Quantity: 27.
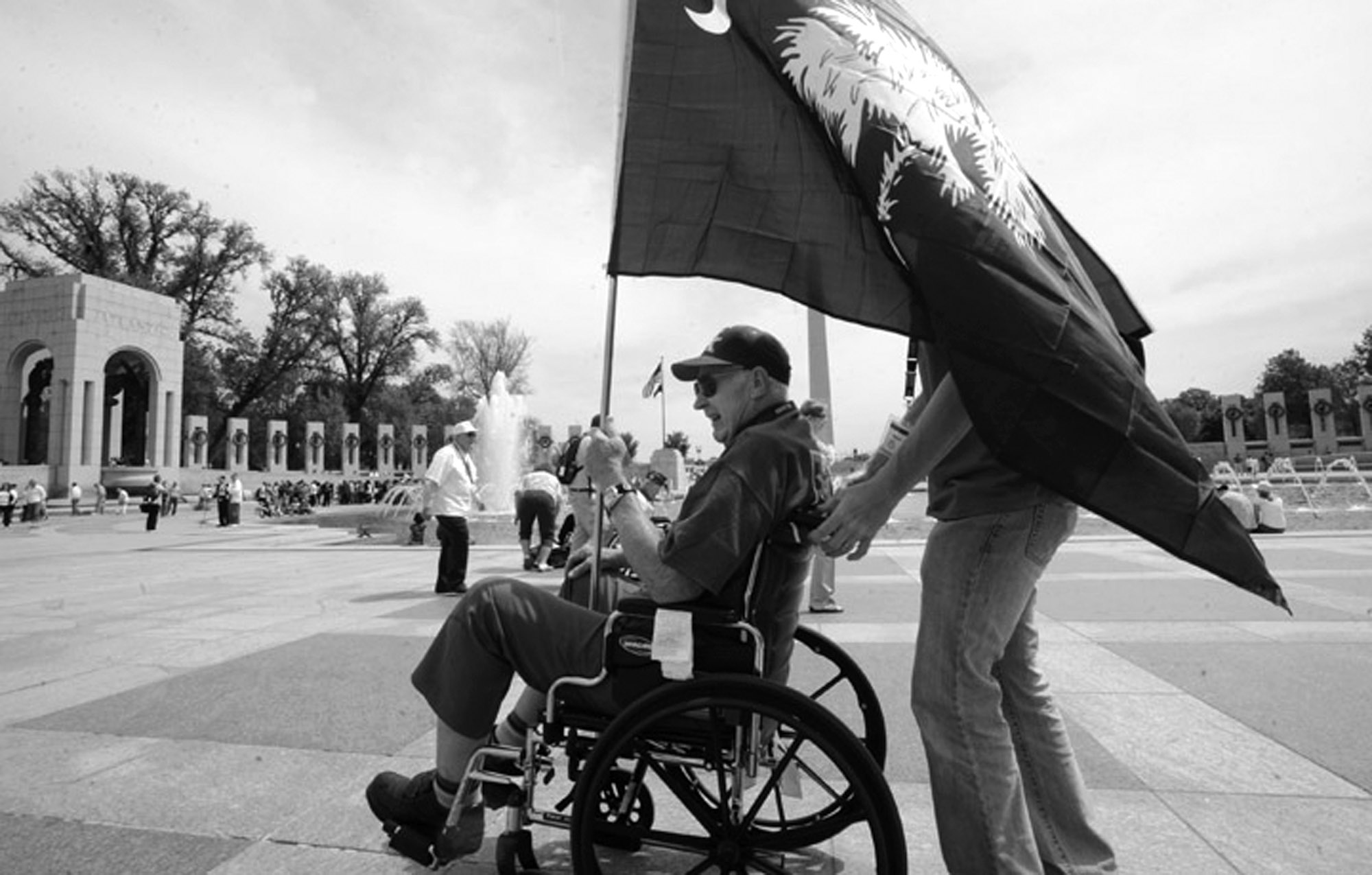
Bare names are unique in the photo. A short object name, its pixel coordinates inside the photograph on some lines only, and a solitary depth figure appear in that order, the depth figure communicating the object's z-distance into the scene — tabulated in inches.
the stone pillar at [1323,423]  2256.4
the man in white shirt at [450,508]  305.9
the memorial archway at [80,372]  1480.1
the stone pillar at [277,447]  1990.7
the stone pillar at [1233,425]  2300.7
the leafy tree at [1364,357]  3169.3
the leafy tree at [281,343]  2268.7
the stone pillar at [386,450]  2260.1
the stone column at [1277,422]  2347.4
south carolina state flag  59.8
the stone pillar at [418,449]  2288.4
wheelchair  68.9
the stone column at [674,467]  1302.9
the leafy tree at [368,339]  2406.5
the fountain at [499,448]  996.6
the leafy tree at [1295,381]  3476.9
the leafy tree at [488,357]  2460.6
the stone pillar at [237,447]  1835.6
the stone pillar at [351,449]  2180.1
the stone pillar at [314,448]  2082.9
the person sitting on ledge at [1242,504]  426.0
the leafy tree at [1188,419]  3474.4
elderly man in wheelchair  70.9
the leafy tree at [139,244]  1841.8
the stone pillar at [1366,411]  2204.7
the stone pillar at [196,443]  1817.2
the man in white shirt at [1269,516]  499.8
